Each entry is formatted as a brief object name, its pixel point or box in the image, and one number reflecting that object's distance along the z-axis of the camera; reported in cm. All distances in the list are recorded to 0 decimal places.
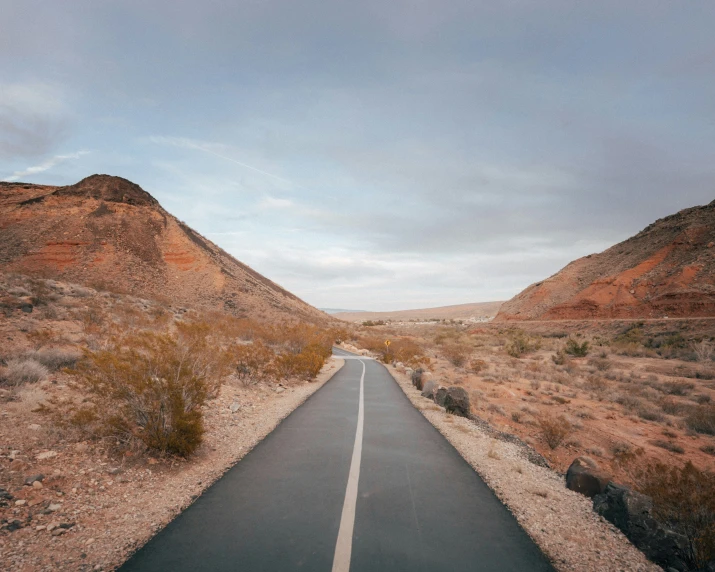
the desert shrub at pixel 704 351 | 1944
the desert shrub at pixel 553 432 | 863
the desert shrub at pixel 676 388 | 1421
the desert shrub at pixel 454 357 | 2205
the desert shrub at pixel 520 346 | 2765
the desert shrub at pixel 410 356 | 2269
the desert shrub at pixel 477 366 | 1992
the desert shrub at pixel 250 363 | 1295
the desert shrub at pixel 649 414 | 1109
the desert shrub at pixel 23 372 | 746
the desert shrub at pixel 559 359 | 2252
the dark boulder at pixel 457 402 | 1047
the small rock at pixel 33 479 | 445
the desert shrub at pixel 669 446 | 841
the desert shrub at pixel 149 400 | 576
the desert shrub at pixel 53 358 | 894
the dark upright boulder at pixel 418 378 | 1492
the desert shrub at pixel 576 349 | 2520
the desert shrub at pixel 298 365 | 1488
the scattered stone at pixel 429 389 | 1263
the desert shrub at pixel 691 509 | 351
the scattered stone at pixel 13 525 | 361
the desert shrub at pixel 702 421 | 989
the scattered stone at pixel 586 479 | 528
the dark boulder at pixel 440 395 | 1120
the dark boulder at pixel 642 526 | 362
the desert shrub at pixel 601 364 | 2002
